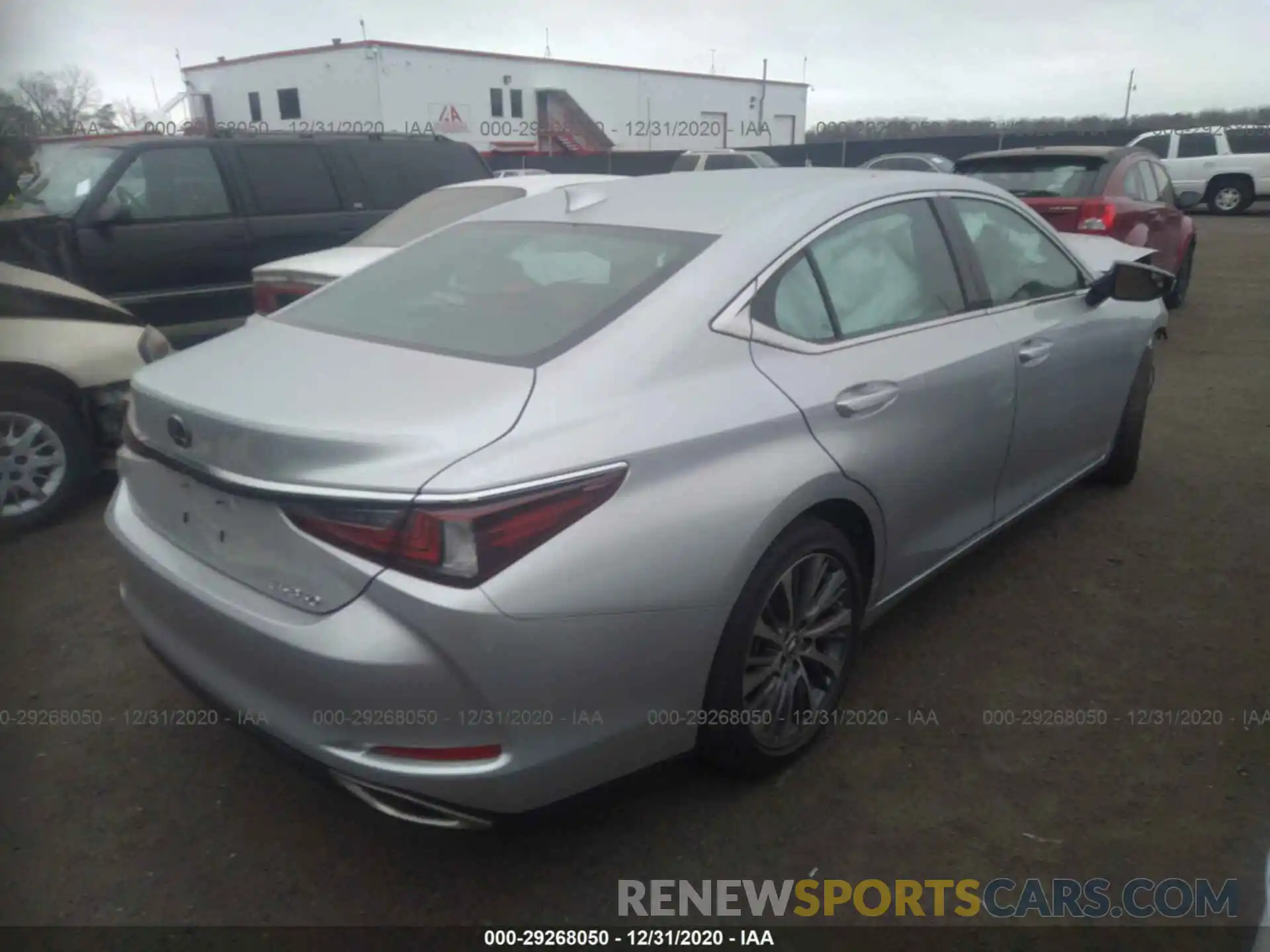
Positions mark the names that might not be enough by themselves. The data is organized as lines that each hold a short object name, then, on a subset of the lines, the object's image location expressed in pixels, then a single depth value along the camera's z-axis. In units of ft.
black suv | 21.40
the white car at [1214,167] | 65.87
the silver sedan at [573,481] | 6.31
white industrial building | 92.43
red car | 25.14
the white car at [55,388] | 13.96
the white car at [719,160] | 71.51
